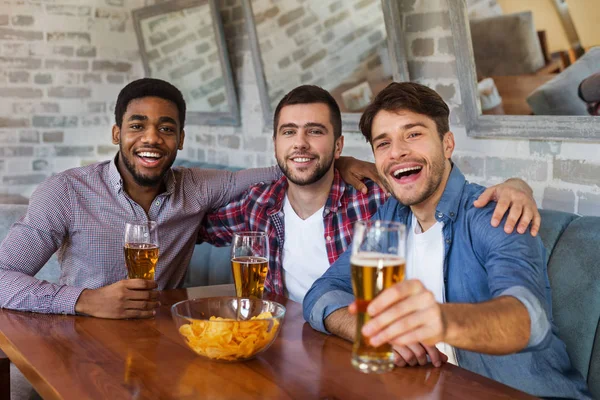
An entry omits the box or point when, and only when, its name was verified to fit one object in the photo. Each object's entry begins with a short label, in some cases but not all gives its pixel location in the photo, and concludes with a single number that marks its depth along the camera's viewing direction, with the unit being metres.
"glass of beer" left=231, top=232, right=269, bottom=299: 1.74
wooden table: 1.29
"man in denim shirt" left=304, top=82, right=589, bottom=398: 1.28
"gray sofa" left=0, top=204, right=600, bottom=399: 1.87
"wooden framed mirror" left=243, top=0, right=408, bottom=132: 3.11
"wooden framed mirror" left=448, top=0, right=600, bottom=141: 2.34
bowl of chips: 1.41
